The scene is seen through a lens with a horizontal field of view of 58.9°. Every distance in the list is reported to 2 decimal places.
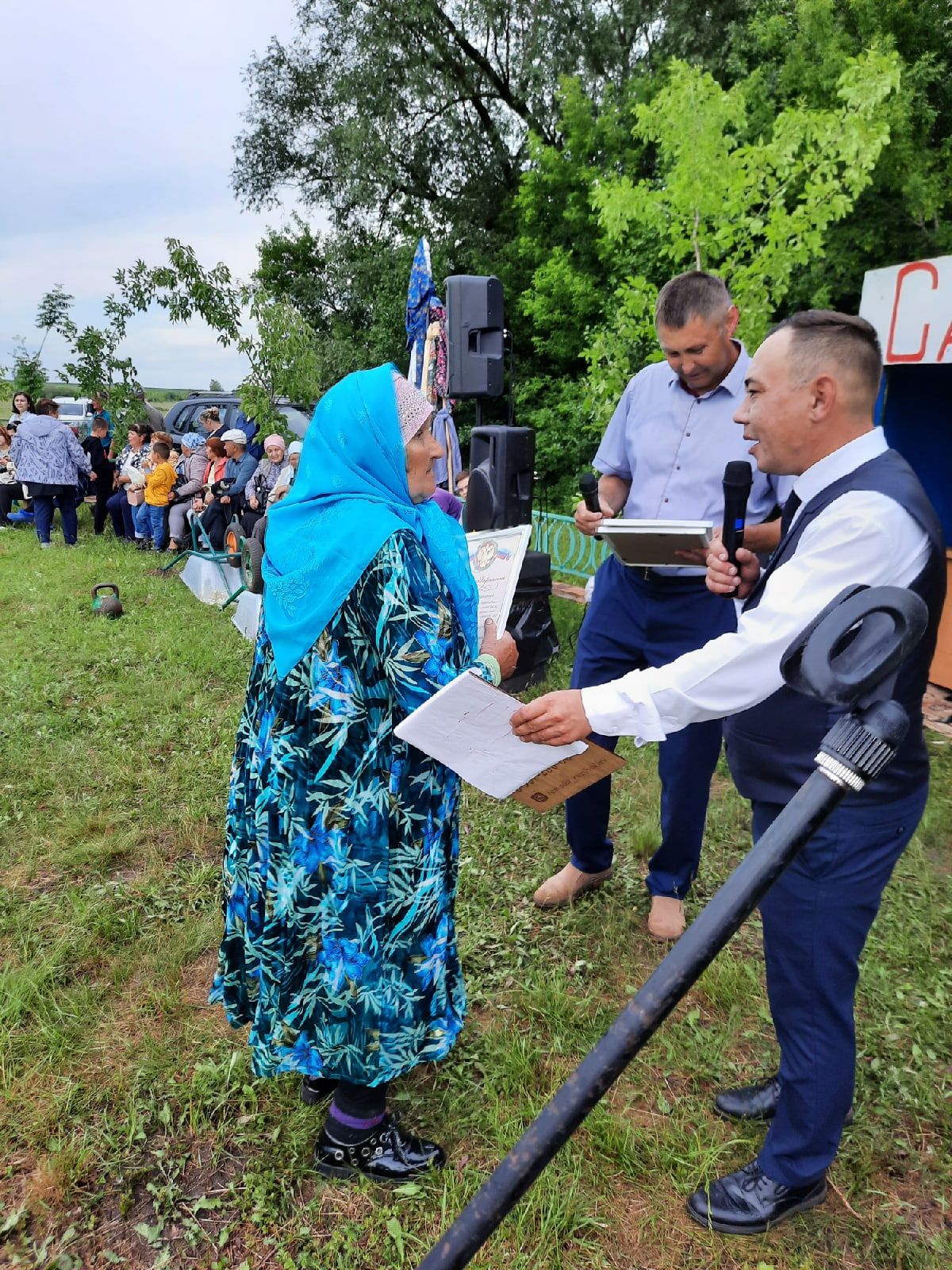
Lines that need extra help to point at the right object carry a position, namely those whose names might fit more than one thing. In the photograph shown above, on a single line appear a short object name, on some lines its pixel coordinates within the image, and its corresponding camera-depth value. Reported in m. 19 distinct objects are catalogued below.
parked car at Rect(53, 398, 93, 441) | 17.43
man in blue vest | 1.58
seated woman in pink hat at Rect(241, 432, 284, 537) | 8.79
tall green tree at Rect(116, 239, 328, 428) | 8.36
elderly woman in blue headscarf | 1.75
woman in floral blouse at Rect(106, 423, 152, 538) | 11.72
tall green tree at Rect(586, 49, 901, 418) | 6.33
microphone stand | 0.98
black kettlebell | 7.63
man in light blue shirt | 2.66
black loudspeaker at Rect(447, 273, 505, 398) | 5.87
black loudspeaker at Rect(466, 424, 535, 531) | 5.32
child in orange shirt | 10.72
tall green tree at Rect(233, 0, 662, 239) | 15.19
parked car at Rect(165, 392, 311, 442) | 12.03
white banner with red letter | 5.17
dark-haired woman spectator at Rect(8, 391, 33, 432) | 11.98
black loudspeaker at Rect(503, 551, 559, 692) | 5.68
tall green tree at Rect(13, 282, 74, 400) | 15.64
